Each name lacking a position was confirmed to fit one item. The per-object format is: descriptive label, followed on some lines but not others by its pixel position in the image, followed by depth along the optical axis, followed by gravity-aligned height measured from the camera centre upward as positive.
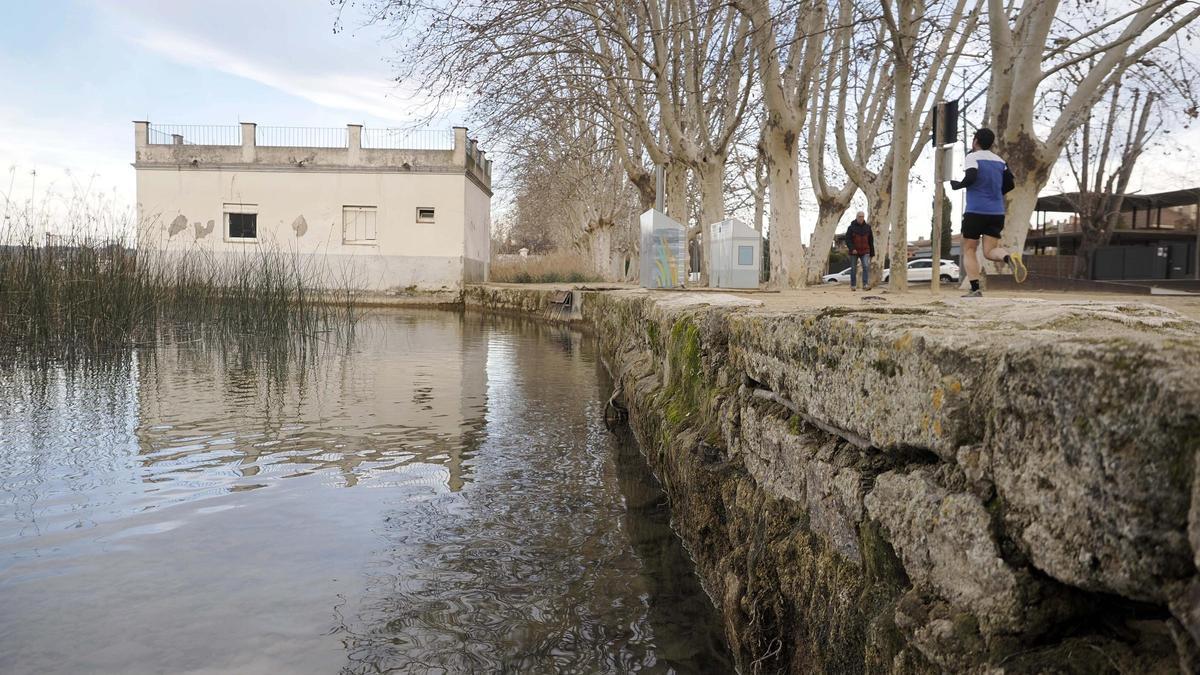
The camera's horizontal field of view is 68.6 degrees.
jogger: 6.79 +0.73
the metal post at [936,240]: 7.57 +0.45
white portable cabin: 13.68 +0.51
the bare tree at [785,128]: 11.18 +2.23
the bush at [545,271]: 31.22 +0.58
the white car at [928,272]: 28.25 +0.56
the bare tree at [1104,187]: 20.41 +2.53
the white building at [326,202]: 24.91 +2.39
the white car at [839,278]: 29.91 +0.37
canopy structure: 21.45 +1.37
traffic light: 6.96 +1.33
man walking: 16.16 +0.89
